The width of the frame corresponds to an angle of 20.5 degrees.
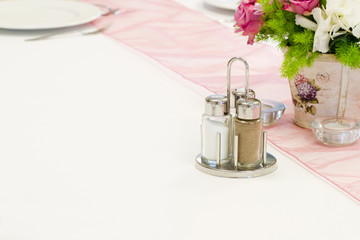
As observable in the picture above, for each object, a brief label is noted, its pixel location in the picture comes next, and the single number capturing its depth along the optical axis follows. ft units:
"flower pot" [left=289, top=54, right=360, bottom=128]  4.09
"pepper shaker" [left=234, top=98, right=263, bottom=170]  3.78
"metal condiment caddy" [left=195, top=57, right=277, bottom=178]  3.79
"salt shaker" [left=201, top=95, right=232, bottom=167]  3.79
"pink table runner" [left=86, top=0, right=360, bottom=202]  3.93
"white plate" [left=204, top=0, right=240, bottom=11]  6.57
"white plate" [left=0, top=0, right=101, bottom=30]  6.08
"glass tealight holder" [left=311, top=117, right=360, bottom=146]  4.05
